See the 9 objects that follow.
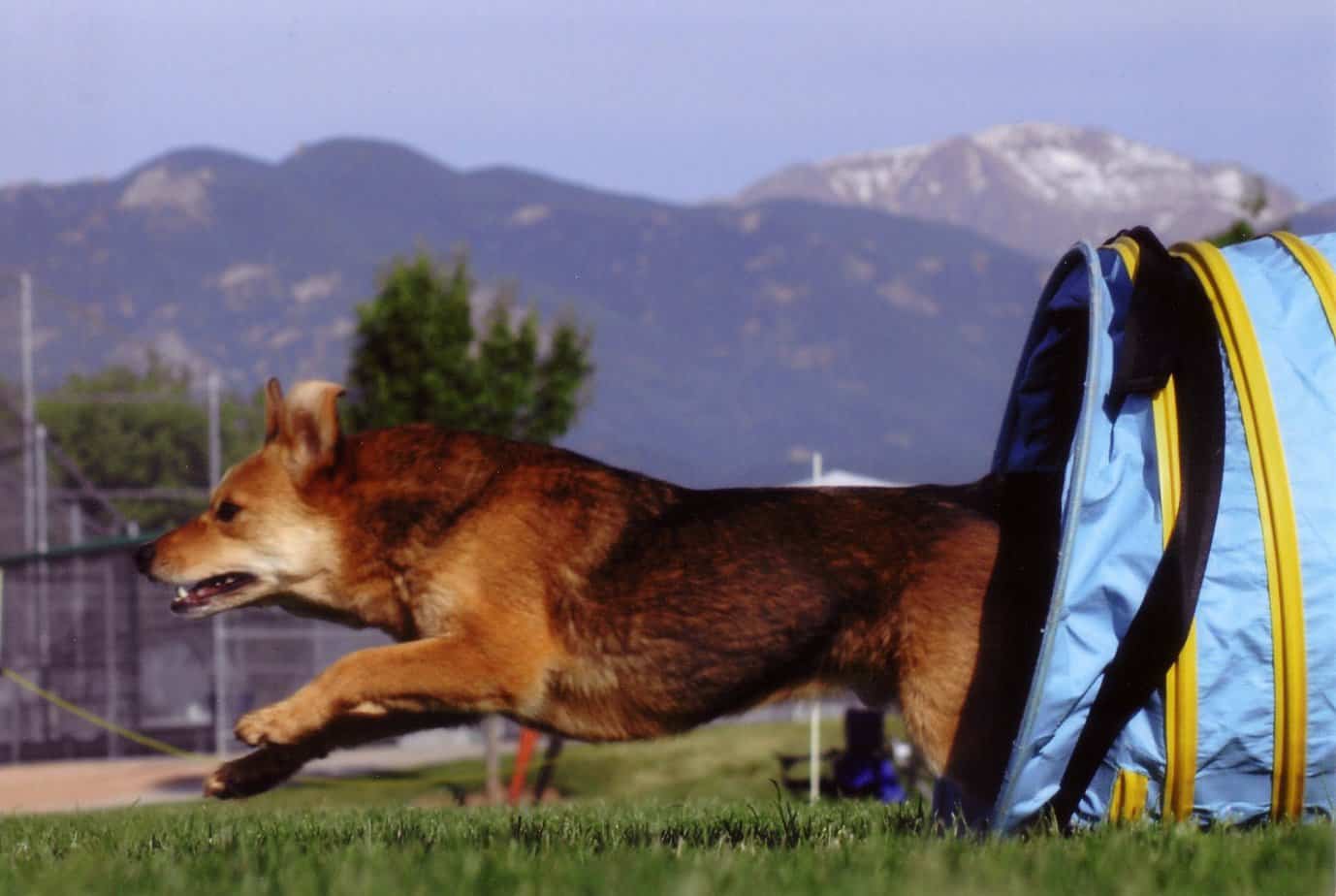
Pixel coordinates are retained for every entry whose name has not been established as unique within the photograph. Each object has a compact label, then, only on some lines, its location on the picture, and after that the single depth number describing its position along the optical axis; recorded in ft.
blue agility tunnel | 16.34
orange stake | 51.82
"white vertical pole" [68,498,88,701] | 74.54
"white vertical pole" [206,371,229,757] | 69.92
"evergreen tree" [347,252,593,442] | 62.03
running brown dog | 17.20
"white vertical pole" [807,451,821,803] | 39.37
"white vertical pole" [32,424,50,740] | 74.49
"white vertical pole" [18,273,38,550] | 89.71
